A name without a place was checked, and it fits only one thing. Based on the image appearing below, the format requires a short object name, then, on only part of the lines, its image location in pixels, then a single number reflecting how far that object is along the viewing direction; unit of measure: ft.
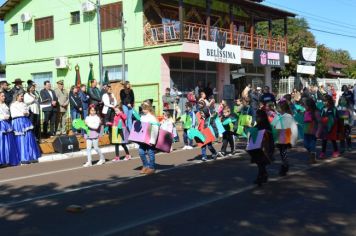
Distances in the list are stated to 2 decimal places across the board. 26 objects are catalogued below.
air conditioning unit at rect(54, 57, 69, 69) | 100.89
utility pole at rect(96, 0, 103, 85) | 79.68
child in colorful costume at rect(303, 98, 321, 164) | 40.83
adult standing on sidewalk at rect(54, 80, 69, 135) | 59.77
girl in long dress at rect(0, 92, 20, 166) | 44.91
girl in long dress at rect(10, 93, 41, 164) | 45.96
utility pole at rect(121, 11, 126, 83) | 88.92
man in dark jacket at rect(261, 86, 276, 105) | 47.75
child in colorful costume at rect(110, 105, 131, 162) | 45.44
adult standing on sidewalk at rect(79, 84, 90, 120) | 59.72
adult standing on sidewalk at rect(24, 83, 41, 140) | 51.88
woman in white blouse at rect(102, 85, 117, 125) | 56.65
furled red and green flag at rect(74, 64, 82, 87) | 74.59
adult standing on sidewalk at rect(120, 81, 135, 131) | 49.96
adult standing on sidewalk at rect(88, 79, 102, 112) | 59.67
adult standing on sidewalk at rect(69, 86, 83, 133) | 59.16
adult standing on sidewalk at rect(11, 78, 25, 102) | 50.06
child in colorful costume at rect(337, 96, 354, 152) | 45.47
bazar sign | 106.42
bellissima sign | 88.89
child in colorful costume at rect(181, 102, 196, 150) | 52.58
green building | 90.02
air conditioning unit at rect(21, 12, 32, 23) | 109.50
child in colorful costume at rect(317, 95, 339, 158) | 43.27
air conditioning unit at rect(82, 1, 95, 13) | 97.09
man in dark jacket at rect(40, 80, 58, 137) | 56.44
